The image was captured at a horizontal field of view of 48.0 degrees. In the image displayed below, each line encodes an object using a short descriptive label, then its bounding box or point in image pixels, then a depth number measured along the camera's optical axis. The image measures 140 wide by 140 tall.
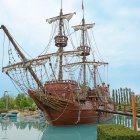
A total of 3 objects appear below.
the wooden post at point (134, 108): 6.71
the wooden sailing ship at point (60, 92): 16.85
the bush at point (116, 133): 5.01
